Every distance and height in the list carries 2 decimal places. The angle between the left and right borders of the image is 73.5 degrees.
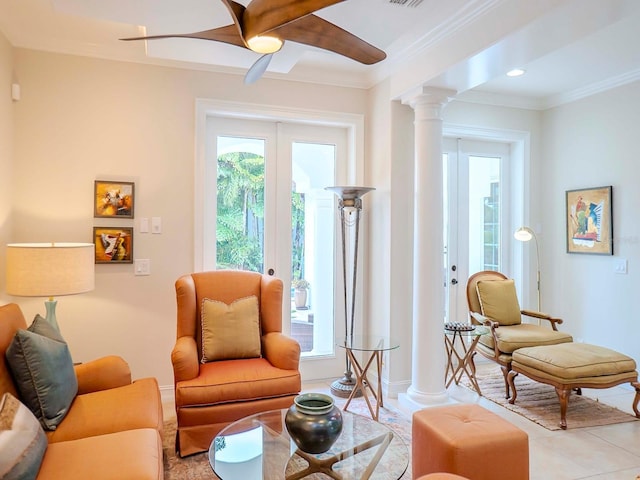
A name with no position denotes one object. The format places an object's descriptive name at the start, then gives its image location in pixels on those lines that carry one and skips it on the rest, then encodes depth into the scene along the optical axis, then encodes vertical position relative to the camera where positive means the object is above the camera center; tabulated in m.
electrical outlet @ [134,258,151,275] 3.36 -0.23
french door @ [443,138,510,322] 4.47 +0.25
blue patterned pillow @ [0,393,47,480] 1.38 -0.71
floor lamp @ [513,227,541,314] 4.17 +0.02
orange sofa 1.59 -0.85
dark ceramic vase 1.77 -0.79
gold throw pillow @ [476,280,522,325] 3.96 -0.61
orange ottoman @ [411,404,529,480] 1.95 -0.99
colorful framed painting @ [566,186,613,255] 4.04 +0.15
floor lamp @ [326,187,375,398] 3.47 -0.10
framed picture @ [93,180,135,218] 3.26 +0.29
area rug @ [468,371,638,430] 3.13 -1.35
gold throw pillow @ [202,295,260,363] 2.91 -0.66
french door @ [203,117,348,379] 3.71 +0.20
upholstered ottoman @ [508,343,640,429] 3.03 -0.96
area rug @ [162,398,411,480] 2.33 -1.29
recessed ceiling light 3.78 +1.47
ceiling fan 1.39 +0.84
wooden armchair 3.59 -0.76
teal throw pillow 1.93 -0.64
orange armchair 2.46 -0.85
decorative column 3.24 -0.13
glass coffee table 1.81 -0.98
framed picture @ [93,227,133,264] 3.25 -0.06
